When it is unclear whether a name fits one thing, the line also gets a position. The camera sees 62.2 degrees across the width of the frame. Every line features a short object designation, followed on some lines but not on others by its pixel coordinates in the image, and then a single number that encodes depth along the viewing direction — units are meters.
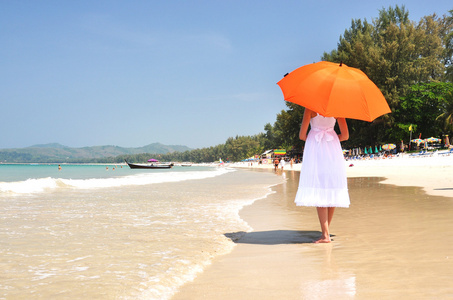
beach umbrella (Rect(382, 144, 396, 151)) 49.35
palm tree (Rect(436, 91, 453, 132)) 44.20
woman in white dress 5.06
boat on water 82.94
